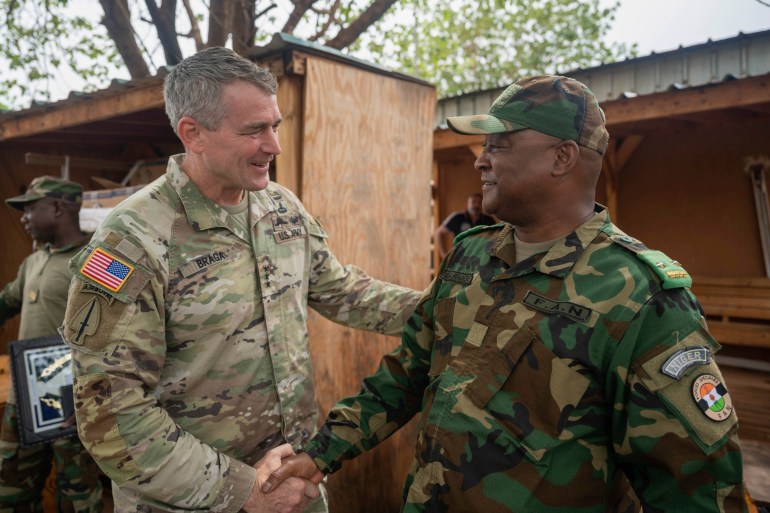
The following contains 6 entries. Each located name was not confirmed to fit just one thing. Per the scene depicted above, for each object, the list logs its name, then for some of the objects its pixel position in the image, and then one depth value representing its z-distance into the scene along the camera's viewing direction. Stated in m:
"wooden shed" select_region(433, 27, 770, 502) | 5.87
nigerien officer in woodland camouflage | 1.29
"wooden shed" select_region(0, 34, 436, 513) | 2.93
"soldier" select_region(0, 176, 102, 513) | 3.38
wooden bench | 5.80
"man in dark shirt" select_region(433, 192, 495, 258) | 6.62
